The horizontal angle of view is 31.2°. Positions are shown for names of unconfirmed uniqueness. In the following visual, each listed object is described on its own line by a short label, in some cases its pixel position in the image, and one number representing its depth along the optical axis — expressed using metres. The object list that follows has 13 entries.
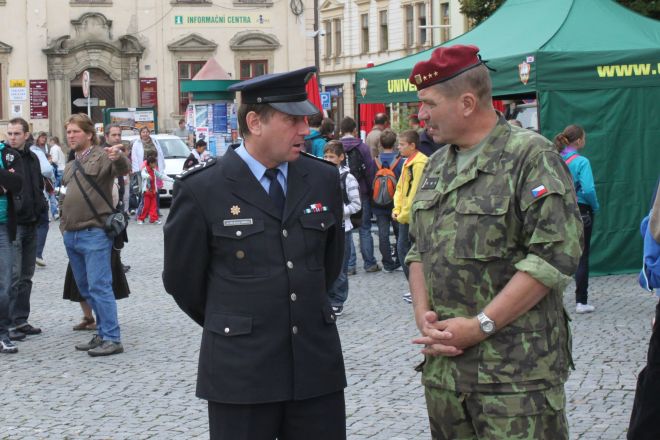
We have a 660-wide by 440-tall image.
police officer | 4.00
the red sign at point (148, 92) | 47.91
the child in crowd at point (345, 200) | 11.29
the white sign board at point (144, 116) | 40.59
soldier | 3.67
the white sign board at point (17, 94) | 43.62
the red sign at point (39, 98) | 46.03
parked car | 27.80
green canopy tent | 13.36
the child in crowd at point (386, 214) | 14.48
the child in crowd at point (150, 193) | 23.08
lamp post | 37.41
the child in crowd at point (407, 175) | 12.04
